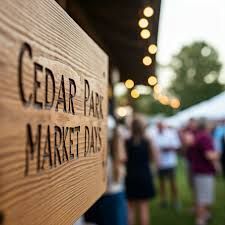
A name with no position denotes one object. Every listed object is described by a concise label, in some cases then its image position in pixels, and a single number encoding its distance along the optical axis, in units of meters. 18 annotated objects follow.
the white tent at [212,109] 9.46
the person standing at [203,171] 4.87
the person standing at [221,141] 9.54
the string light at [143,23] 2.68
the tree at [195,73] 29.77
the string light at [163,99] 10.28
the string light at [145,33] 2.83
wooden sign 0.58
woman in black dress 4.55
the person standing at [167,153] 6.17
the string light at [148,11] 2.40
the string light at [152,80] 4.72
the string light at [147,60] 3.77
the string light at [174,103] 11.97
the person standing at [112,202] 3.44
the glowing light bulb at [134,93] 5.69
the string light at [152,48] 3.04
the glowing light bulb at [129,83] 5.43
